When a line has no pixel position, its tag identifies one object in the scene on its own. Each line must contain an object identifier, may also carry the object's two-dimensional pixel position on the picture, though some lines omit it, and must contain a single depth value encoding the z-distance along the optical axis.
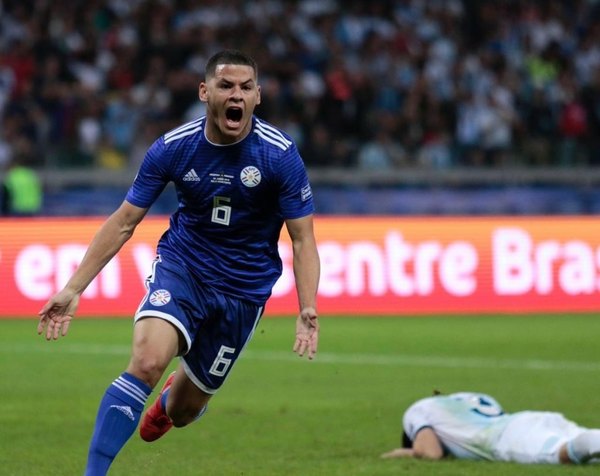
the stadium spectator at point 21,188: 39.31
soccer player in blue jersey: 13.65
